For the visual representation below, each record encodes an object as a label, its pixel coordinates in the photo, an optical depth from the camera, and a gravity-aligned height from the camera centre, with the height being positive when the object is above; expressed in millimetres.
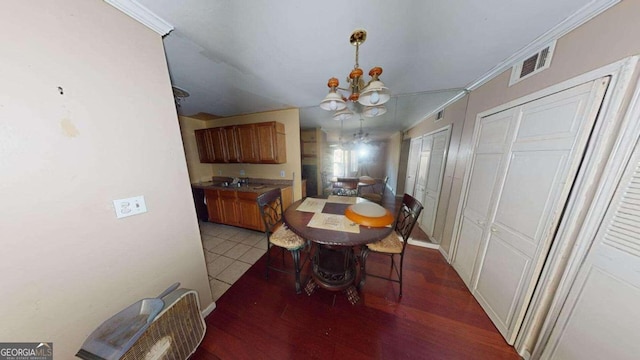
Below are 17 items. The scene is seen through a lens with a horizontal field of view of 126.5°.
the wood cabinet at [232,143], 3119 +202
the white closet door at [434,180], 2490 -443
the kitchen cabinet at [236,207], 2861 -980
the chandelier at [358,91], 1144 +463
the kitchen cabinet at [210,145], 3252 +177
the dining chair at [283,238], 1641 -891
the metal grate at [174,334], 868 -1101
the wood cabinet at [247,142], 2996 +211
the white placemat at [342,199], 2125 -622
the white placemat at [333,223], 1448 -654
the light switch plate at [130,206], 983 -332
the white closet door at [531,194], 1000 -295
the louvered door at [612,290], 806 -733
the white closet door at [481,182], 1478 -290
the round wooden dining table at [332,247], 1308 -992
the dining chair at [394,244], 1583 -912
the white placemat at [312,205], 1877 -631
